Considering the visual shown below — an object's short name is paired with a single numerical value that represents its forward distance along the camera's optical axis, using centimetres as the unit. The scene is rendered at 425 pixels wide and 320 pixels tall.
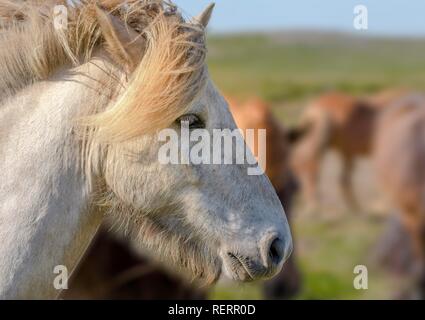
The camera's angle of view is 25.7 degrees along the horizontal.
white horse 306
